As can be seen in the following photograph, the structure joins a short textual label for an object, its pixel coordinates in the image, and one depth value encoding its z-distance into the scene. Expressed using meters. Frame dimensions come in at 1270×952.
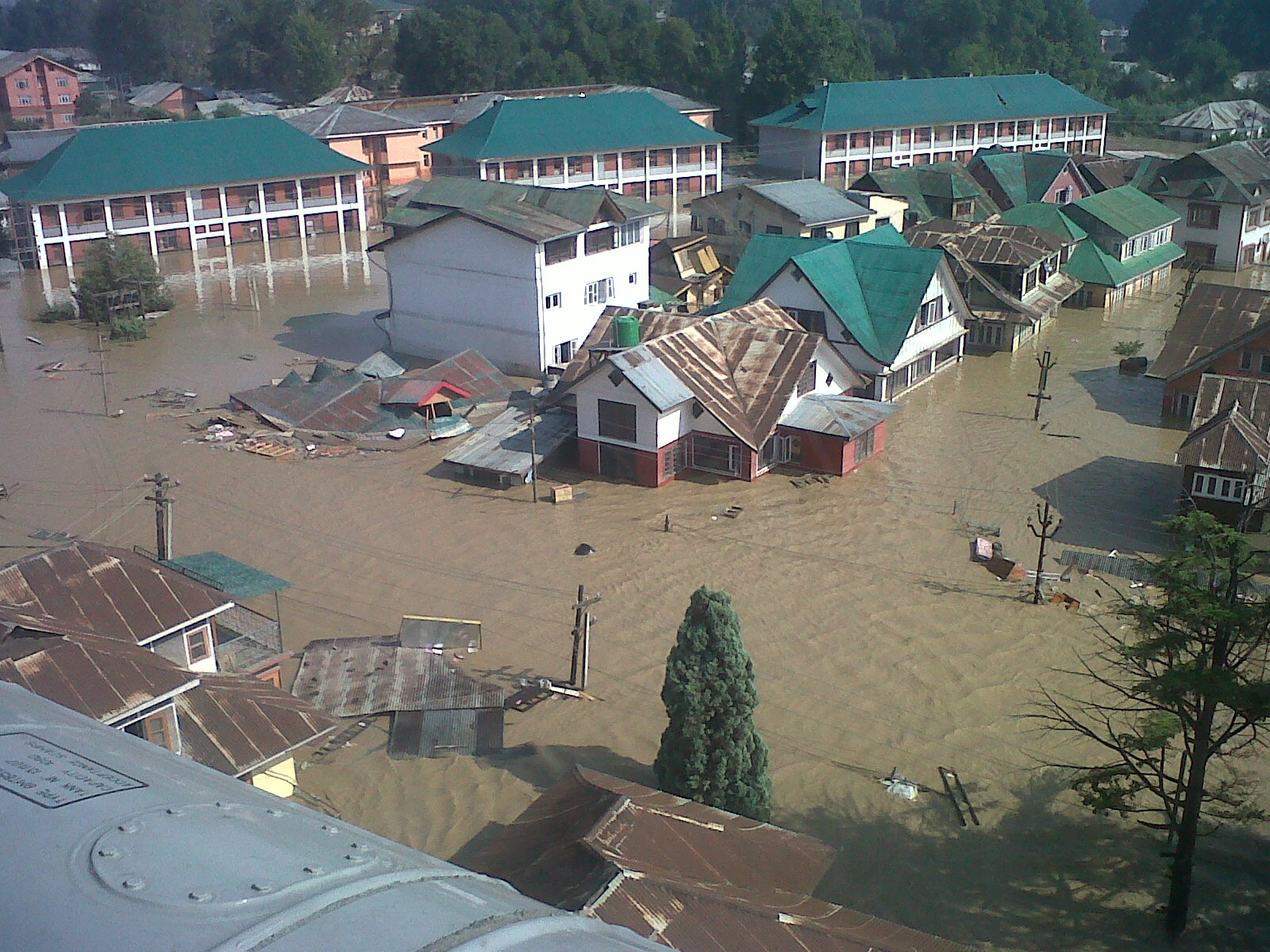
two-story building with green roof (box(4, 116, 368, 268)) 50.19
